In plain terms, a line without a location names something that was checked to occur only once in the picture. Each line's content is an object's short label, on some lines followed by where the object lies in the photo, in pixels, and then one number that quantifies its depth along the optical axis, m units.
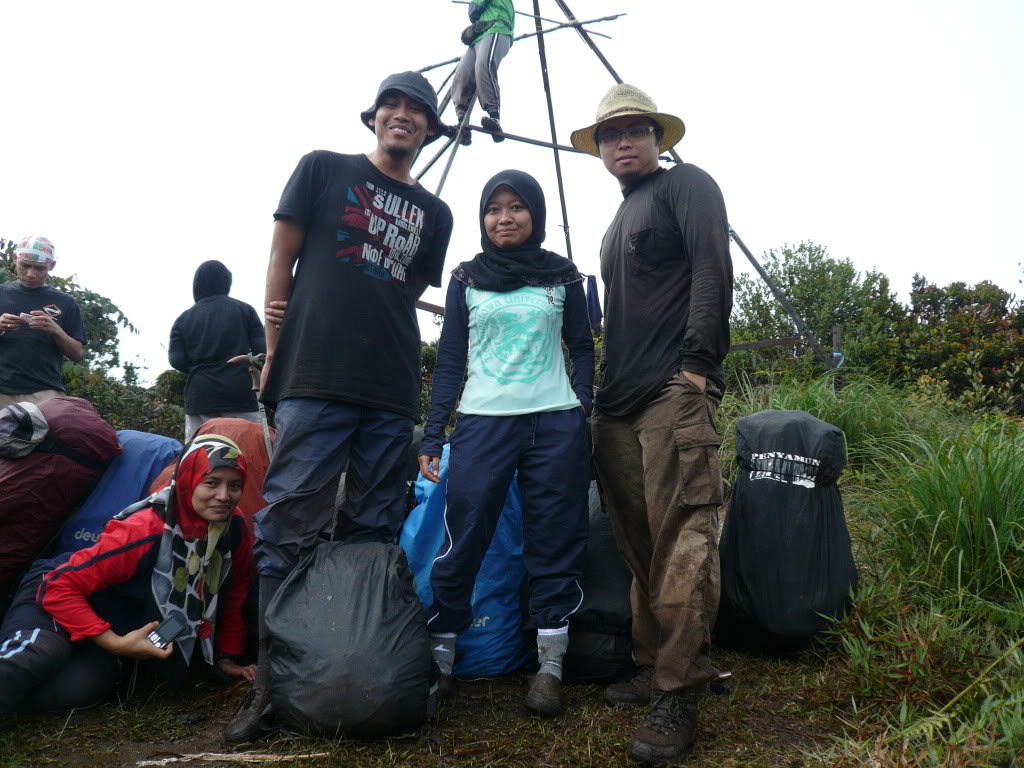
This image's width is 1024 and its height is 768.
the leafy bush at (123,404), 7.06
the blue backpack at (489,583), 2.62
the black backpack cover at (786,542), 2.60
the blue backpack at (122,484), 2.73
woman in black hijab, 2.37
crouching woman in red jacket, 2.32
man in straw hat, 2.13
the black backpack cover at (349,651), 1.99
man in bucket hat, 2.33
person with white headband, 4.13
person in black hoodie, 4.25
